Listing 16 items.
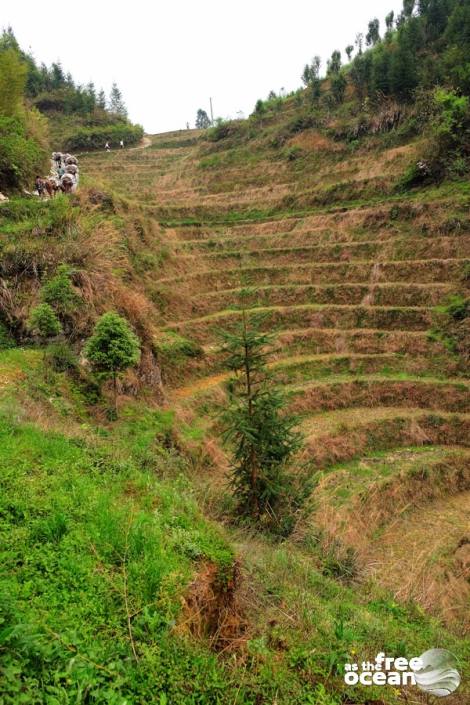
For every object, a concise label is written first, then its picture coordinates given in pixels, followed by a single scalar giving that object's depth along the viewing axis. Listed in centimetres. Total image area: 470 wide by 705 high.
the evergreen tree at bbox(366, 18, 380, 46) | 5318
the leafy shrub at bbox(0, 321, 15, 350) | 1264
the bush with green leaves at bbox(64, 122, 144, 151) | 5266
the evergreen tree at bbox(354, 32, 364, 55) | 5219
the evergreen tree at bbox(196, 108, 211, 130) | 10514
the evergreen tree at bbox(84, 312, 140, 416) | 1194
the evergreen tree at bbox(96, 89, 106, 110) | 6971
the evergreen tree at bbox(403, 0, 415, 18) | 5056
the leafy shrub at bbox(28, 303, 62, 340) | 1257
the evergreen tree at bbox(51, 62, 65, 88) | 6851
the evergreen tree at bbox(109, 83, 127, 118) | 8219
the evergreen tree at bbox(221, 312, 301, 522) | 987
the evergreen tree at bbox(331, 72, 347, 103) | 4041
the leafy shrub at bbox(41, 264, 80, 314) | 1355
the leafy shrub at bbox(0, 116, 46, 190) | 1867
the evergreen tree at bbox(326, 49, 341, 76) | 4697
